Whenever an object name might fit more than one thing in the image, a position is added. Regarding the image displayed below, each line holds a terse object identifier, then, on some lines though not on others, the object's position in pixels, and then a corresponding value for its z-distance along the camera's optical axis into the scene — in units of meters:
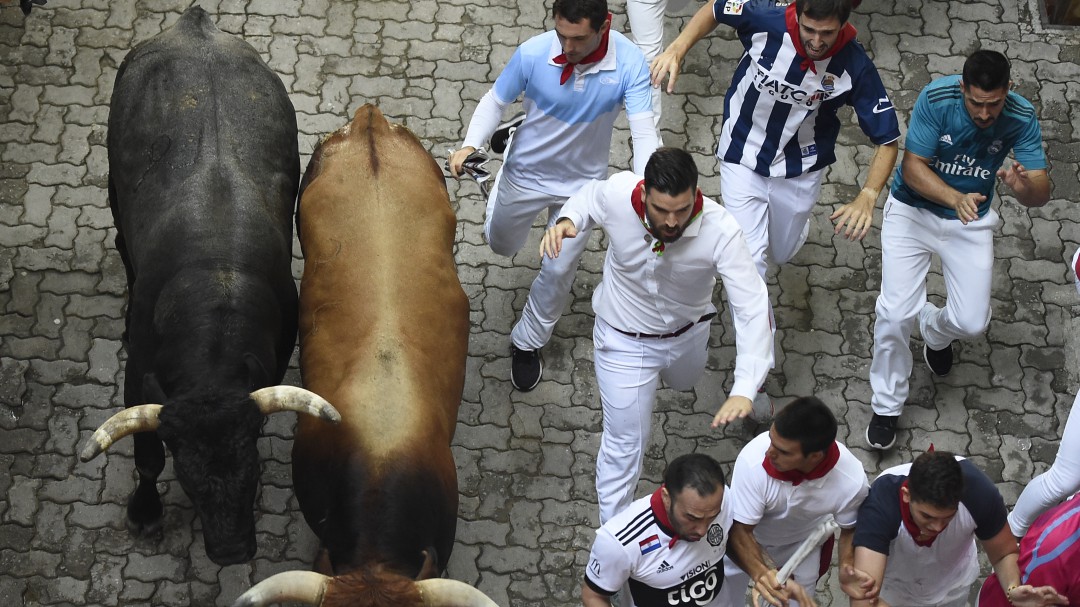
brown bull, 10.93
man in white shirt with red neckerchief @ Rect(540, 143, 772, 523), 11.64
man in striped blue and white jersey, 13.62
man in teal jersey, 13.76
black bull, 11.20
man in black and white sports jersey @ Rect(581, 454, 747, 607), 10.21
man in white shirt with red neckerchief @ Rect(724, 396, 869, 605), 10.58
